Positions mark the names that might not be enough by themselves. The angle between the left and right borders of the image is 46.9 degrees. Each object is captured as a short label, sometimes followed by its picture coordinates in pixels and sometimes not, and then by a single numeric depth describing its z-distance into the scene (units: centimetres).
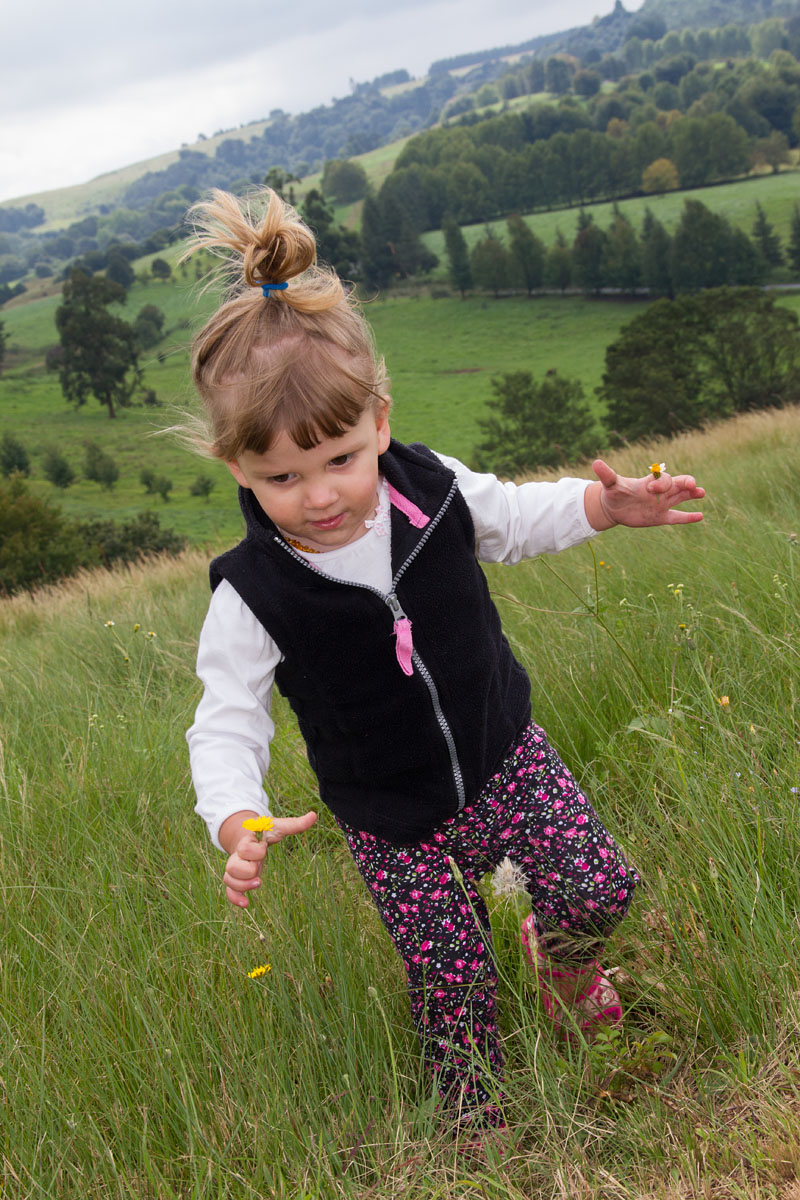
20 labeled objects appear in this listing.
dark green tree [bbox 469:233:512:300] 8194
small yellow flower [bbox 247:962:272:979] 171
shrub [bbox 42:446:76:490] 5809
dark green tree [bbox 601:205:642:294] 7344
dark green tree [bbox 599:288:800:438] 4119
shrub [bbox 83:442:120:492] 5831
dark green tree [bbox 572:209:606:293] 7581
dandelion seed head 188
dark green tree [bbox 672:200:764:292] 6738
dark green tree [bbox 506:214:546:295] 8012
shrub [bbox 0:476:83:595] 2783
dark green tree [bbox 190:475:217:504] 5766
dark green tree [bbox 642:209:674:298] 7038
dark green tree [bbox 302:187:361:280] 8075
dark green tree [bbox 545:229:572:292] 7800
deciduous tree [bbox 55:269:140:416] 6925
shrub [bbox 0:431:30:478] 5859
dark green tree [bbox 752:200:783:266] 6756
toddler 174
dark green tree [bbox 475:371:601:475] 4962
